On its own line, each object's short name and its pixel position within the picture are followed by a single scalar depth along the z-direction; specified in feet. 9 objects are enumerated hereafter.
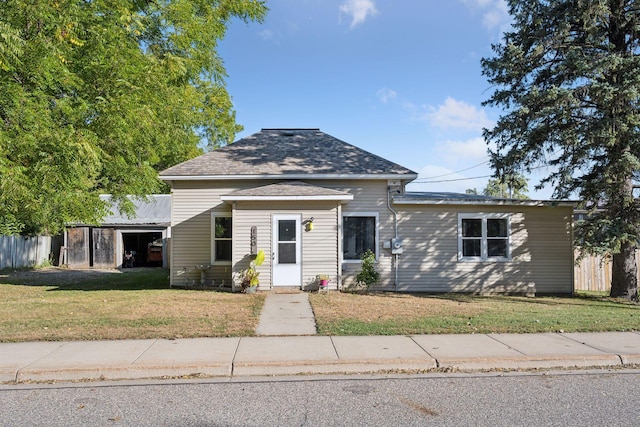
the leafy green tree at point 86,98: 33.55
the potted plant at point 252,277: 42.73
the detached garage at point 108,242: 85.92
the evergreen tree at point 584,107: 40.16
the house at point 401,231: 48.11
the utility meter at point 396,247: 47.19
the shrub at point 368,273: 45.03
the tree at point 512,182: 49.24
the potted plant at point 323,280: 43.50
